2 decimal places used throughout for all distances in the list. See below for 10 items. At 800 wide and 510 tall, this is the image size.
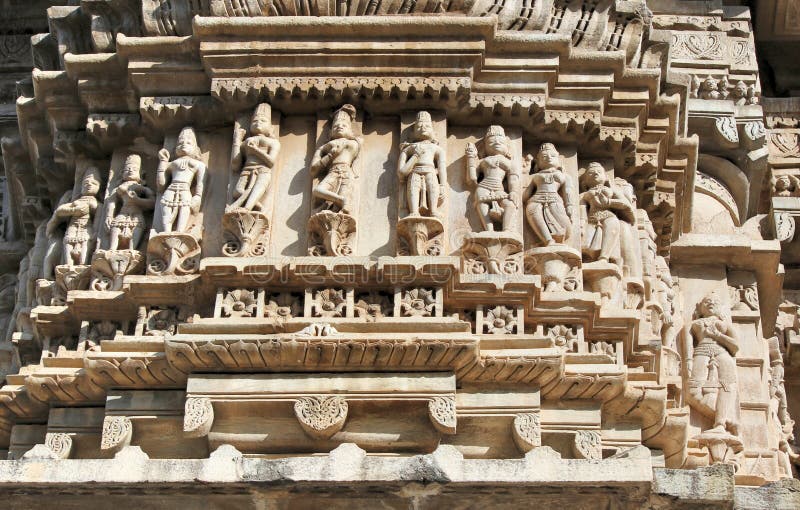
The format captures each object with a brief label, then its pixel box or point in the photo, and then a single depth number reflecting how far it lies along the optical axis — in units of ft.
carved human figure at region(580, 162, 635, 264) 42.91
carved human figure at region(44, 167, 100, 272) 42.88
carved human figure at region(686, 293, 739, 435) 45.42
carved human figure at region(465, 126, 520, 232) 41.70
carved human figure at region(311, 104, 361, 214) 41.50
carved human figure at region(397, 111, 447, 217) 41.45
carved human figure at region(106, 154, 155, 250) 42.32
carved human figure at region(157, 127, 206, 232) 41.96
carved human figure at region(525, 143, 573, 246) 41.83
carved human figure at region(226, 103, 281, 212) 41.75
